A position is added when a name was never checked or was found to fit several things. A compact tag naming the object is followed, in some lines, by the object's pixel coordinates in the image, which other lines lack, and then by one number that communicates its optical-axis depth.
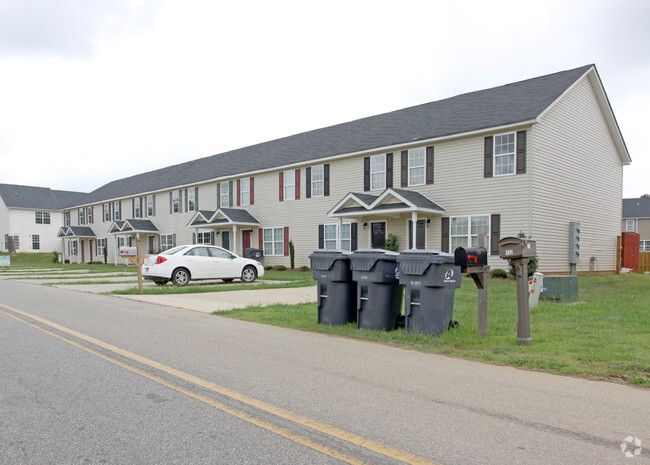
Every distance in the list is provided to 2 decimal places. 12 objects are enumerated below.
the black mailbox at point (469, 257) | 7.27
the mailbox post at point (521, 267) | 7.00
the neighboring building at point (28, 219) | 59.91
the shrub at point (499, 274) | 19.22
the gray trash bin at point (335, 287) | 8.84
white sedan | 17.30
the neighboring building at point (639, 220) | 50.41
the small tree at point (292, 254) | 27.75
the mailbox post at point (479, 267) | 7.29
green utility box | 11.71
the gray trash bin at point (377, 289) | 8.26
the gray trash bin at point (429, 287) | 7.60
